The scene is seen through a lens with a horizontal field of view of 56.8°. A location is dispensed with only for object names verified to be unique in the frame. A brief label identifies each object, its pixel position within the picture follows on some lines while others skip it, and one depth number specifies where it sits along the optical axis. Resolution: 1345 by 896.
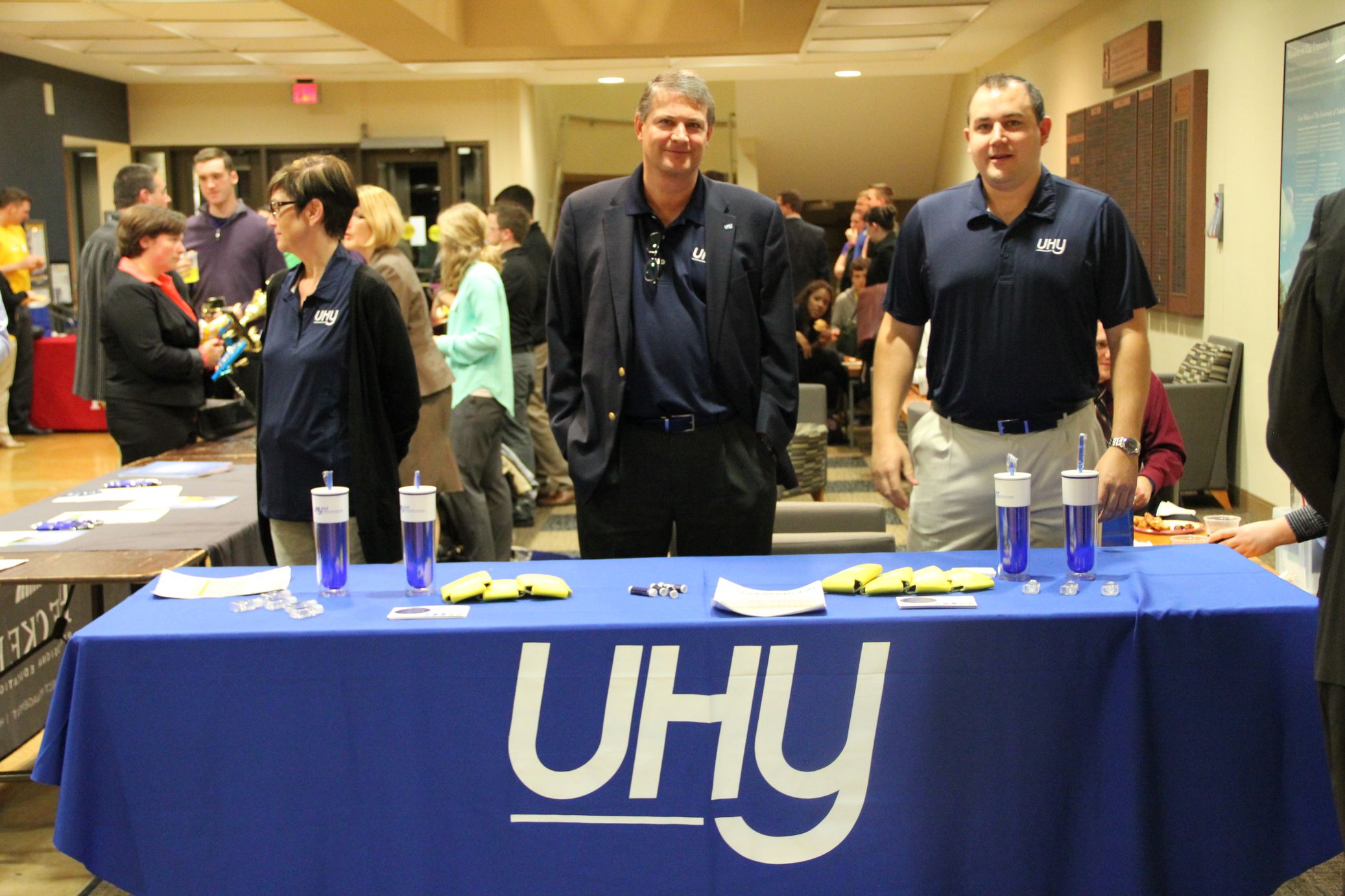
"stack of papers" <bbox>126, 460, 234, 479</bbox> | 3.98
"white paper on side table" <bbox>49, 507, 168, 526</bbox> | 3.33
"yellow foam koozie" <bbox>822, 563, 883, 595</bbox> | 2.27
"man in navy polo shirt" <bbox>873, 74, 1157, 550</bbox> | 2.59
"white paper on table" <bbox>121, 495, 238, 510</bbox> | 3.51
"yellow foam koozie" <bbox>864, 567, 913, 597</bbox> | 2.25
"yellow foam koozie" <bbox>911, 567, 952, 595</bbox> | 2.25
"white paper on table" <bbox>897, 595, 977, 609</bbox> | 2.16
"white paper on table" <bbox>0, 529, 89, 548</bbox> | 3.10
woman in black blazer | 4.24
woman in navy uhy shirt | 2.86
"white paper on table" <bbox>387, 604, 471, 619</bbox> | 2.19
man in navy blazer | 2.72
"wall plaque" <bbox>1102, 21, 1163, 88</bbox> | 7.55
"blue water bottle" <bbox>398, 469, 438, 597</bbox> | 2.31
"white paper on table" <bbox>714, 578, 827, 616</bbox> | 2.15
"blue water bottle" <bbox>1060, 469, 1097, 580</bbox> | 2.27
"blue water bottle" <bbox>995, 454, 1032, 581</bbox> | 2.29
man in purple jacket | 5.72
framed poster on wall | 5.36
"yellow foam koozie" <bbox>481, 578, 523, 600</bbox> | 2.27
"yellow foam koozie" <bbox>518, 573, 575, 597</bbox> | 2.29
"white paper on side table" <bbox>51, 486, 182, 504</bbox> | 3.59
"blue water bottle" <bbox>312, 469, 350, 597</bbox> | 2.32
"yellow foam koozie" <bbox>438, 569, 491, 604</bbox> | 2.27
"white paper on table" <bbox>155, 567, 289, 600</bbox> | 2.38
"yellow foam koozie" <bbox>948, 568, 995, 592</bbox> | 2.26
